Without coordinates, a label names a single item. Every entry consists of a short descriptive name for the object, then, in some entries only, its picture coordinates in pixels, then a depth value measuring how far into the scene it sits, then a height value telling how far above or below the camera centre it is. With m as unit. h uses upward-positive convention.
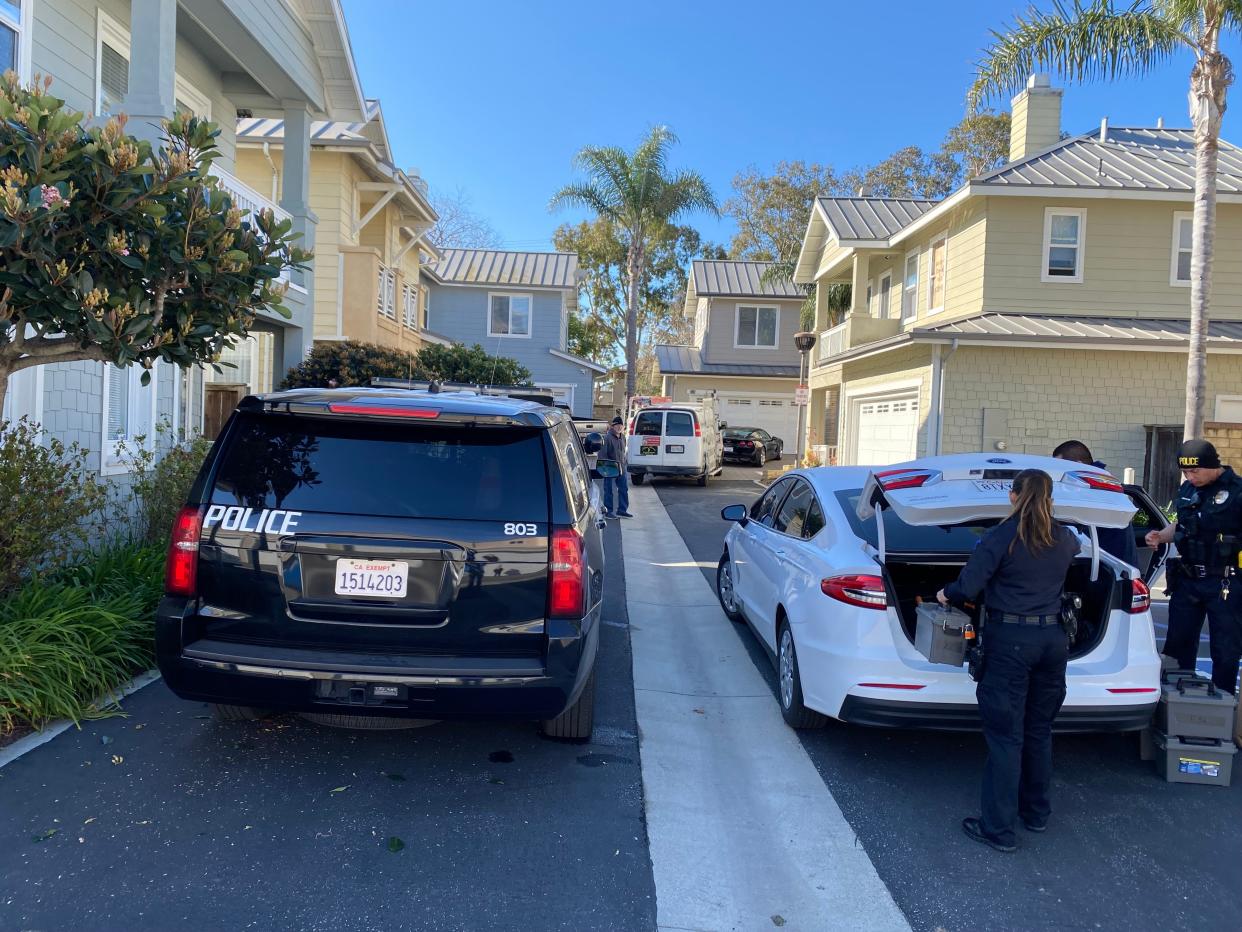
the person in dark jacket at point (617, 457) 15.03 -0.30
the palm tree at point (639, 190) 29.05 +8.22
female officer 3.79 -0.77
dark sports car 28.34 +0.01
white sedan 4.32 -0.82
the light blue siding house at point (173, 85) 7.83 +3.47
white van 20.48 +0.01
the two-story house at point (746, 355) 33.94 +3.50
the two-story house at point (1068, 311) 15.62 +2.80
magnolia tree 4.40 +0.94
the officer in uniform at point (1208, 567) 5.24 -0.60
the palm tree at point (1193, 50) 11.66 +5.70
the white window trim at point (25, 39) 7.47 +3.16
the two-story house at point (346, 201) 17.44 +4.61
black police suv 3.82 -0.60
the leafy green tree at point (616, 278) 45.81 +8.75
